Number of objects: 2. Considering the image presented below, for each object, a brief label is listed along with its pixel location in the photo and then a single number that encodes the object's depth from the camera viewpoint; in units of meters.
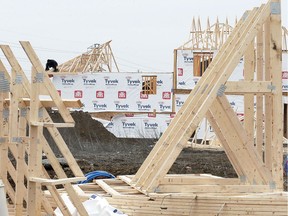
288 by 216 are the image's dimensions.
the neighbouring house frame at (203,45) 37.34
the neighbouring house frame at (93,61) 46.13
